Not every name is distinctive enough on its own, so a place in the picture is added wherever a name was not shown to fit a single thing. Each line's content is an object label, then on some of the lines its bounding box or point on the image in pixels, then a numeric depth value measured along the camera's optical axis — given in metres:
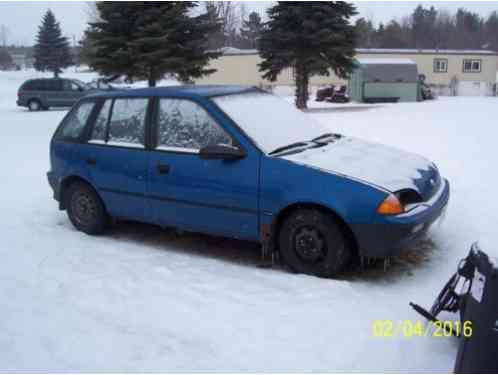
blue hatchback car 4.45
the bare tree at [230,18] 59.42
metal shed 32.19
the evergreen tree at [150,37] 18.08
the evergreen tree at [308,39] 22.14
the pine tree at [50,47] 57.09
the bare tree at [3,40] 110.78
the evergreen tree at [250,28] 66.06
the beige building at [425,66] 43.38
